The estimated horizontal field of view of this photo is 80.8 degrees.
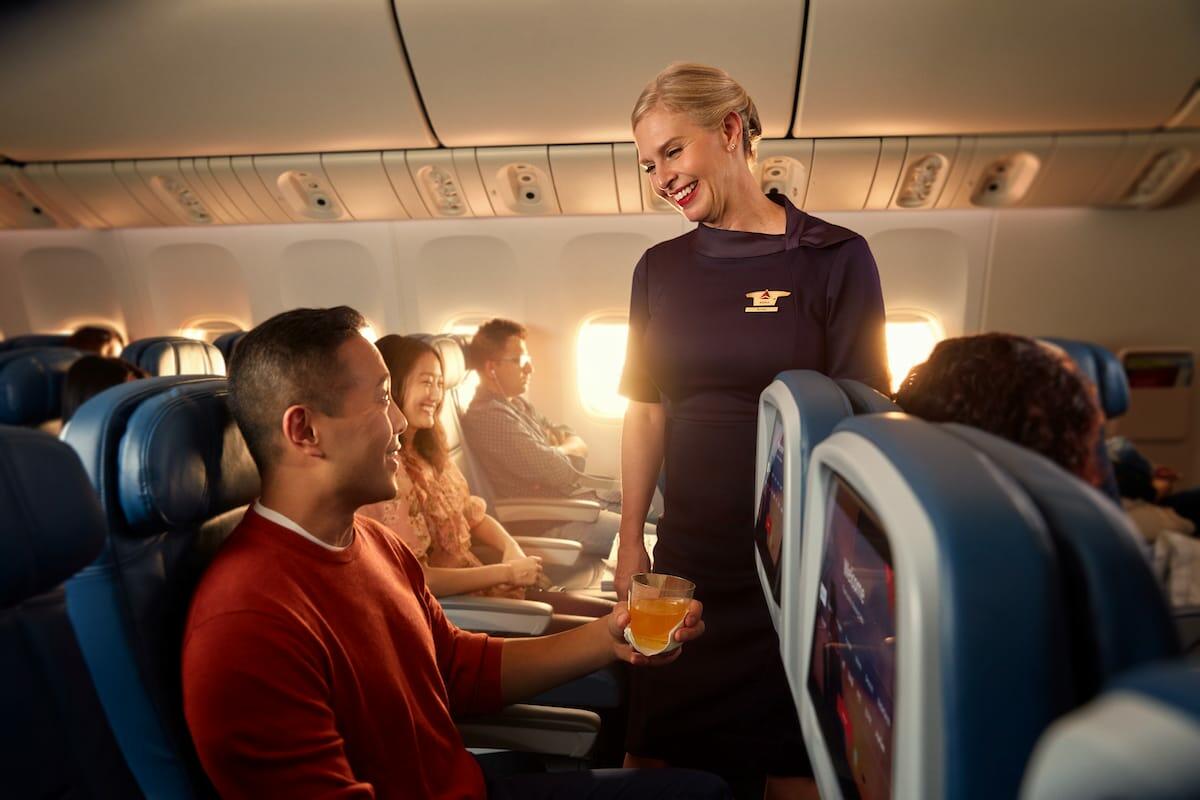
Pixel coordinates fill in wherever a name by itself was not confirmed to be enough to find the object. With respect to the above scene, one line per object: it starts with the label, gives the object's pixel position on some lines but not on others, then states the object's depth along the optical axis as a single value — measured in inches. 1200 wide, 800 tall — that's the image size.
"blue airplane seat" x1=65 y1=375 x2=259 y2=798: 38.2
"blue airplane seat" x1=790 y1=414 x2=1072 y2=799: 13.5
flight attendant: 57.2
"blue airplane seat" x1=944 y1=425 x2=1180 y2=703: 13.0
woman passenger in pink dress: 83.8
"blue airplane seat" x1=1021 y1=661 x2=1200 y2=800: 9.6
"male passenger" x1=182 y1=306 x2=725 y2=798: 38.5
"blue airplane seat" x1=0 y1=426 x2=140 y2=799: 30.0
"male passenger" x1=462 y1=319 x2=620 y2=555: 138.9
